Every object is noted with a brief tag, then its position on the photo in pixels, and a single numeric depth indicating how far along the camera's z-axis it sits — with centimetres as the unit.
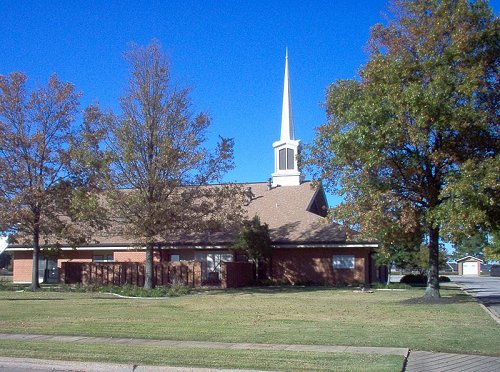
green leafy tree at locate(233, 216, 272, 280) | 3638
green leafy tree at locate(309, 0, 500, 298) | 1914
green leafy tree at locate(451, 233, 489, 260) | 10669
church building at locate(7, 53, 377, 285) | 3766
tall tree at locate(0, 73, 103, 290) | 3139
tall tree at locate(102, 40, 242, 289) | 2838
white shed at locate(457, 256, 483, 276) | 9856
